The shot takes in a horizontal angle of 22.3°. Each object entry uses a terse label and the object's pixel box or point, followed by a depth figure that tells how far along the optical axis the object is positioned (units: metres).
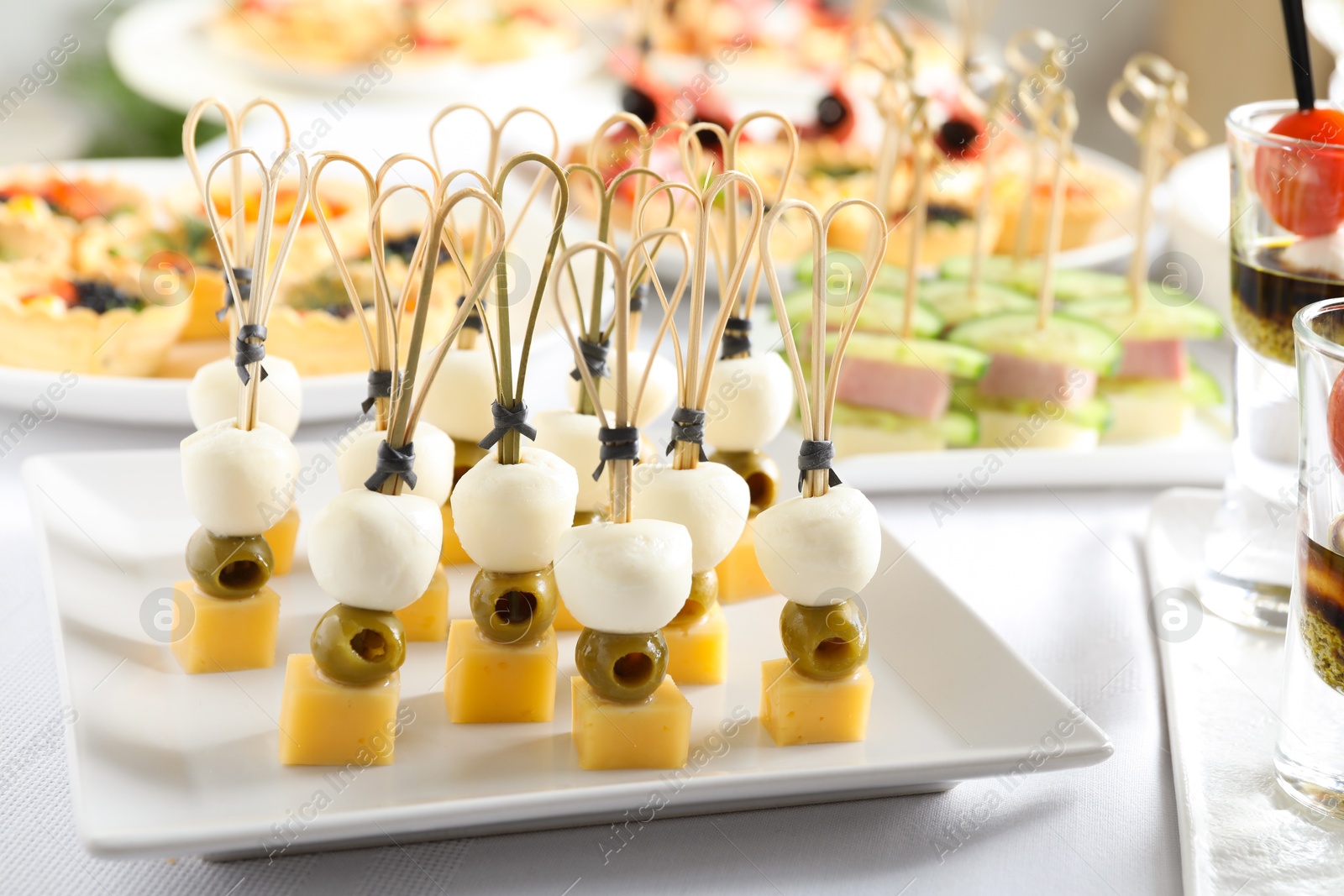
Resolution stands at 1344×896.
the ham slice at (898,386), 0.87
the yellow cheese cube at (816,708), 0.70
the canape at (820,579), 0.69
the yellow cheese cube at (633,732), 0.69
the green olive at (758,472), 0.77
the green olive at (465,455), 0.78
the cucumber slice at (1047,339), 0.88
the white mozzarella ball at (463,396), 0.77
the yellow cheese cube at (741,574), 0.77
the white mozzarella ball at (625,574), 0.68
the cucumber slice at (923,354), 0.87
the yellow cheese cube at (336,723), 0.69
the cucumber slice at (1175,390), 0.90
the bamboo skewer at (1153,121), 0.87
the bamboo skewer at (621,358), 0.66
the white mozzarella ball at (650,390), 0.77
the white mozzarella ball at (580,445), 0.75
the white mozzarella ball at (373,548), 0.68
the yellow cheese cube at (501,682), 0.71
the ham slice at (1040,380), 0.88
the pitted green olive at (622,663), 0.69
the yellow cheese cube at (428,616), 0.75
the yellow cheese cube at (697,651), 0.73
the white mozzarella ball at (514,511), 0.70
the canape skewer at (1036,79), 0.87
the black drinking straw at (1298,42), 0.75
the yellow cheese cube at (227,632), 0.72
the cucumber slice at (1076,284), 0.94
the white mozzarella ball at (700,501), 0.71
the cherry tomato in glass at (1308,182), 0.74
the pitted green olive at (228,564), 0.72
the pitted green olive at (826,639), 0.70
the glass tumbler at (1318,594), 0.68
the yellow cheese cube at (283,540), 0.77
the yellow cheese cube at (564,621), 0.76
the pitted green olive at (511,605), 0.71
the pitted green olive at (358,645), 0.69
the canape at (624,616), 0.68
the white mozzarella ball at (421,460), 0.73
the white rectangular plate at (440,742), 0.67
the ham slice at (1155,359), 0.90
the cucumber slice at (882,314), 0.89
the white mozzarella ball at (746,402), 0.76
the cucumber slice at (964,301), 0.91
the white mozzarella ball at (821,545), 0.69
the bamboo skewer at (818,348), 0.68
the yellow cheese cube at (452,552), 0.78
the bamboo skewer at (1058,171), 0.86
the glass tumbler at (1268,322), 0.74
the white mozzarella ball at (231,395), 0.75
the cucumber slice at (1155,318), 0.90
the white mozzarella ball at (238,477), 0.71
